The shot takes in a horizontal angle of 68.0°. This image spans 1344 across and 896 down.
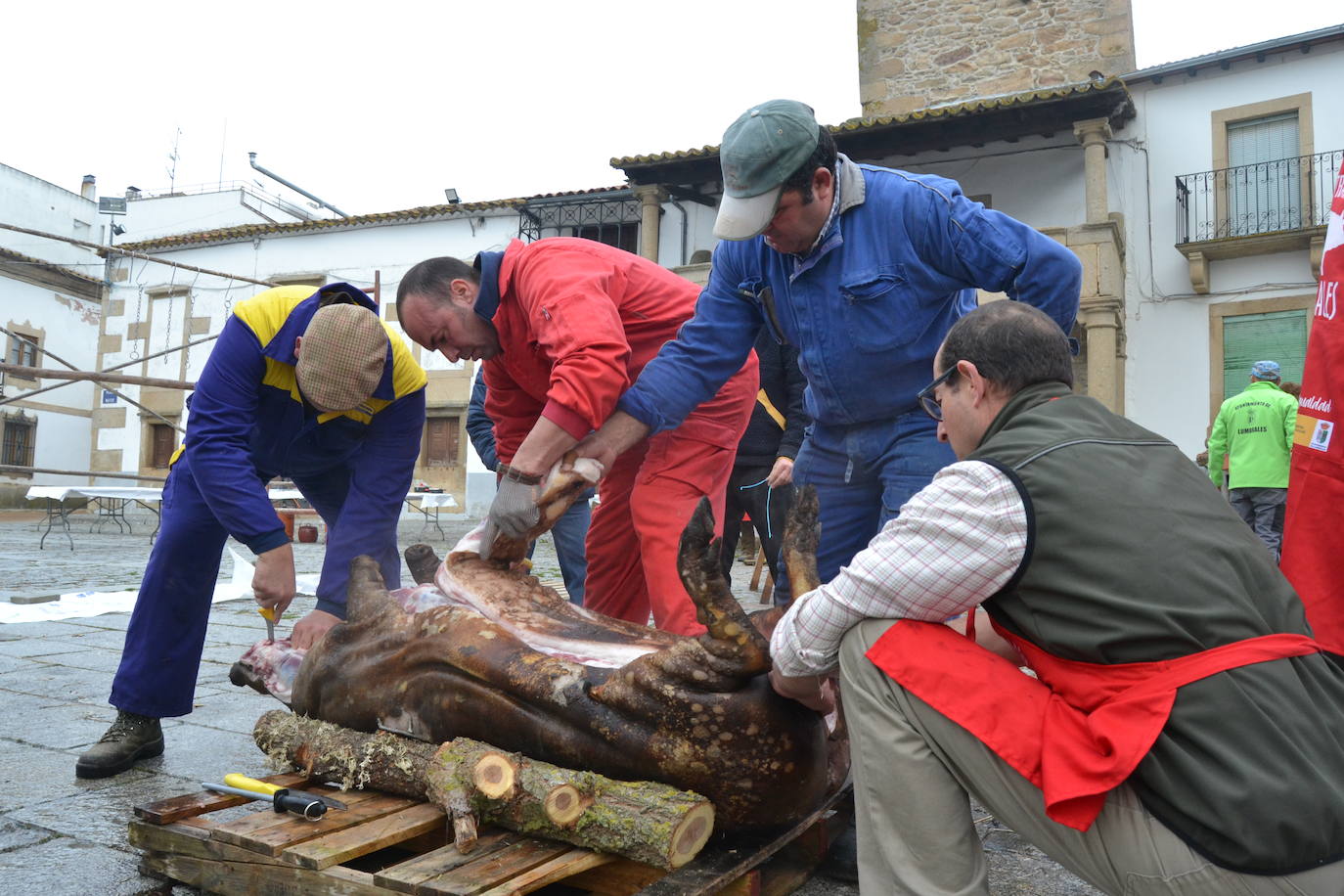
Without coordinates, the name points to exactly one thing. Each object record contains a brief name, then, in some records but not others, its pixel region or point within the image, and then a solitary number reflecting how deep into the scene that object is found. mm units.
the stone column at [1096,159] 14633
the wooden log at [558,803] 2146
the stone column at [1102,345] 14047
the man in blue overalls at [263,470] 3191
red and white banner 2354
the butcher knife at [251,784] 2541
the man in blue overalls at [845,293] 2785
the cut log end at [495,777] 2248
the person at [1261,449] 7828
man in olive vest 1477
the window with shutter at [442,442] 21562
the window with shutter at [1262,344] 14734
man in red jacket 2998
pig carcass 2250
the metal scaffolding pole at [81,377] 9148
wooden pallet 2021
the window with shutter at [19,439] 26406
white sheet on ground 6559
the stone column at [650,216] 17844
